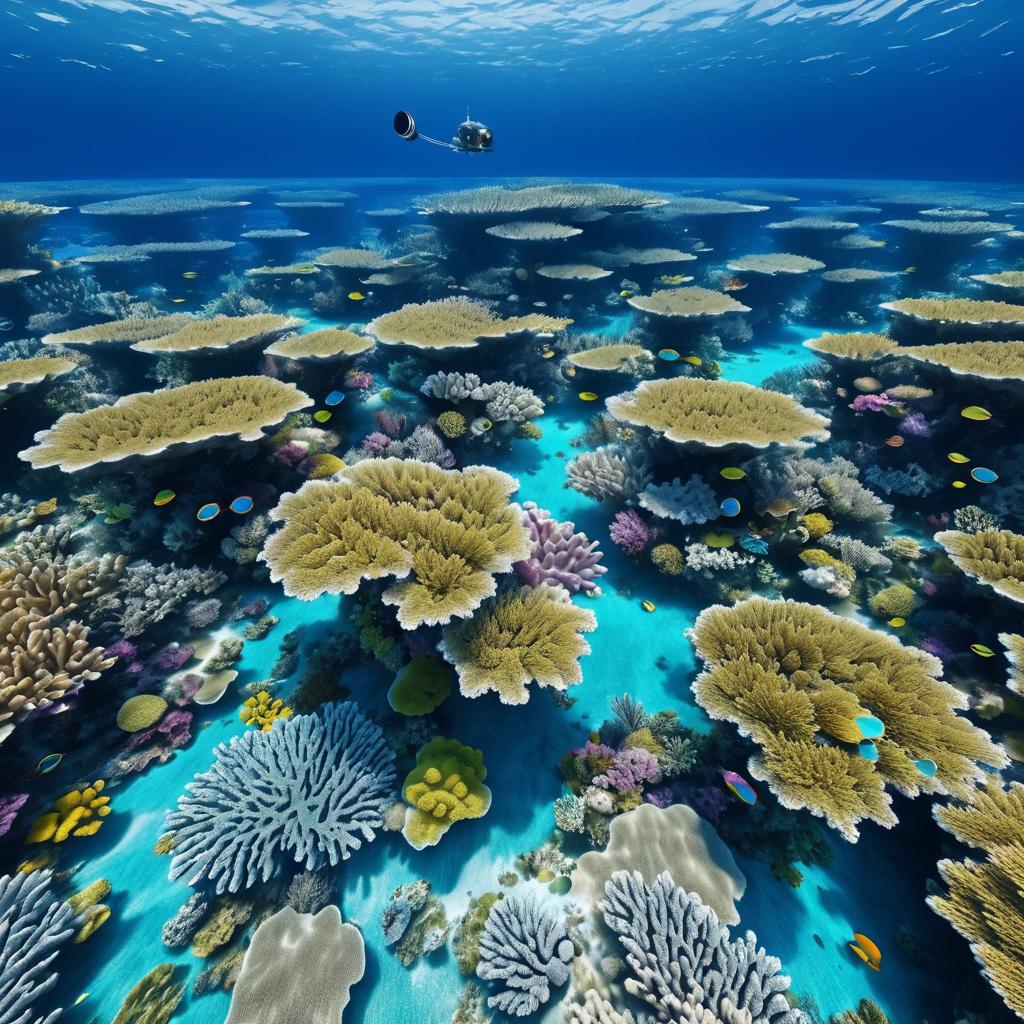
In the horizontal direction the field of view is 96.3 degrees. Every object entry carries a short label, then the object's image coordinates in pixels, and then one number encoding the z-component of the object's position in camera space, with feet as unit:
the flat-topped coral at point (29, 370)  21.88
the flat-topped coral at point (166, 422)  18.07
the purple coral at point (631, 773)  14.57
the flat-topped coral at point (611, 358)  33.19
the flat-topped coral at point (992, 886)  10.32
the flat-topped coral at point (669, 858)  12.75
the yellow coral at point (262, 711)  16.16
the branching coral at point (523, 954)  11.03
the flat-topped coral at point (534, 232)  44.32
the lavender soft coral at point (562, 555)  18.79
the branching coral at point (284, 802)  12.79
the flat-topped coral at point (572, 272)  43.55
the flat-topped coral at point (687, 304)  37.47
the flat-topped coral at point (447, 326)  27.91
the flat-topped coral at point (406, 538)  13.92
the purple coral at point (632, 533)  22.02
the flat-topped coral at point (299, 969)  10.80
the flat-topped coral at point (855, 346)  29.25
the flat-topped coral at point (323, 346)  26.99
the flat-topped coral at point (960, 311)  28.02
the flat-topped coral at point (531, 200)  48.37
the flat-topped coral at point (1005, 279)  37.93
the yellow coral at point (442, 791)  13.42
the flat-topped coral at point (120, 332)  29.14
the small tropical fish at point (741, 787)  12.89
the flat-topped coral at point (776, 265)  48.85
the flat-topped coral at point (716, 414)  20.89
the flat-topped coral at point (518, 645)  13.84
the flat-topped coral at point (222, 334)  25.32
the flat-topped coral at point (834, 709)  12.34
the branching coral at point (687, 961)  10.59
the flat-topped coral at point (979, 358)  22.68
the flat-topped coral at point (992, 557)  16.75
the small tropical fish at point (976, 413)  22.85
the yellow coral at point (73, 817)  13.34
